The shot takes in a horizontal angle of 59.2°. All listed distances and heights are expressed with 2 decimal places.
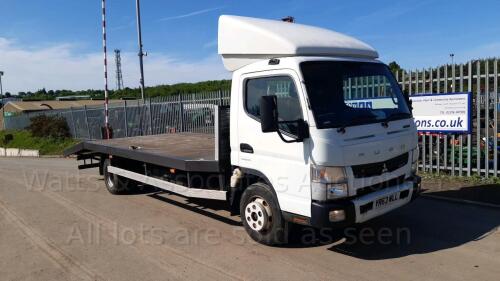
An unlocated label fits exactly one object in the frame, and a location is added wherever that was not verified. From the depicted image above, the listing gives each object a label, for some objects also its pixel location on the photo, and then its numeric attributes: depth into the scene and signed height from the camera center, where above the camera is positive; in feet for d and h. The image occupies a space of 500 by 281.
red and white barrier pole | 38.11 +5.14
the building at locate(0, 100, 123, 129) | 147.95 +4.86
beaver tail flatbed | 19.06 -2.27
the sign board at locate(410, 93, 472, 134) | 28.40 -0.41
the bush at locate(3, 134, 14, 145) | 101.57 -4.33
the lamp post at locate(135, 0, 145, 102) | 60.90 +11.25
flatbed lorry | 15.21 -0.96
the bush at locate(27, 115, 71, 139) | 85.48 -1.75
